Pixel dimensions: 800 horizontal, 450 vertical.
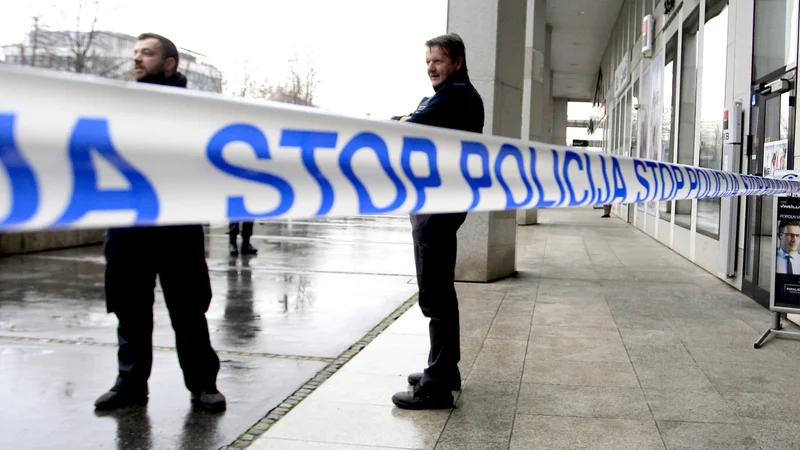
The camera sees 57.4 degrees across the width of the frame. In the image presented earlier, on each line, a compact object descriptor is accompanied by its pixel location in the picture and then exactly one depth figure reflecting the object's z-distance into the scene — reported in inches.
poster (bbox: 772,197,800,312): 226.2
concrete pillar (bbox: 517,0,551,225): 692.1
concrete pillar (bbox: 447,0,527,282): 343.0
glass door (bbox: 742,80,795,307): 276.3
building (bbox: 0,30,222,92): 887.1
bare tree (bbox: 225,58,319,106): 1766.7
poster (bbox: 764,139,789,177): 275.4
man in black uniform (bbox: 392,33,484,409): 146.9
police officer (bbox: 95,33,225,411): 150.9
